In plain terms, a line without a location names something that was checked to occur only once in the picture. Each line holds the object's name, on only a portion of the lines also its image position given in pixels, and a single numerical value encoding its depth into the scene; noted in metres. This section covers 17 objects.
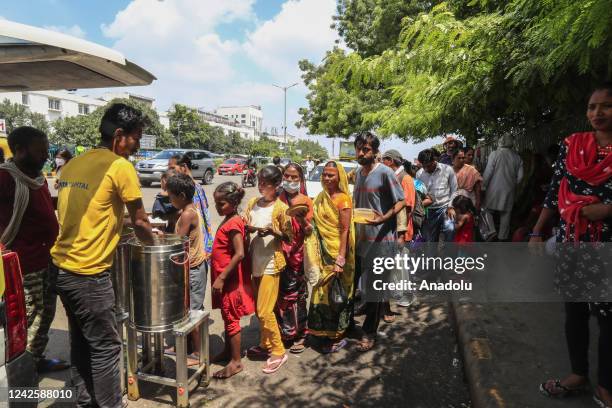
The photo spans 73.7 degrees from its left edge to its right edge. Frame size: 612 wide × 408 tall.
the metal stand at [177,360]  2.76
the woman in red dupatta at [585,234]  2.22
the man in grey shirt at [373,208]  3.73
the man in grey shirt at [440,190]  5.20
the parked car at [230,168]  28.11
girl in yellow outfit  3.27
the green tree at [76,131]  38.48
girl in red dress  3.07
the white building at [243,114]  137.50
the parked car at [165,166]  17.12
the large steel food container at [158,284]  2.58
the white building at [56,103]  53.45
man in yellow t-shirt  2.31
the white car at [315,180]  9.72
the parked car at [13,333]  1.73
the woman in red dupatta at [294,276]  3.65
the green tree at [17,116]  40.19
